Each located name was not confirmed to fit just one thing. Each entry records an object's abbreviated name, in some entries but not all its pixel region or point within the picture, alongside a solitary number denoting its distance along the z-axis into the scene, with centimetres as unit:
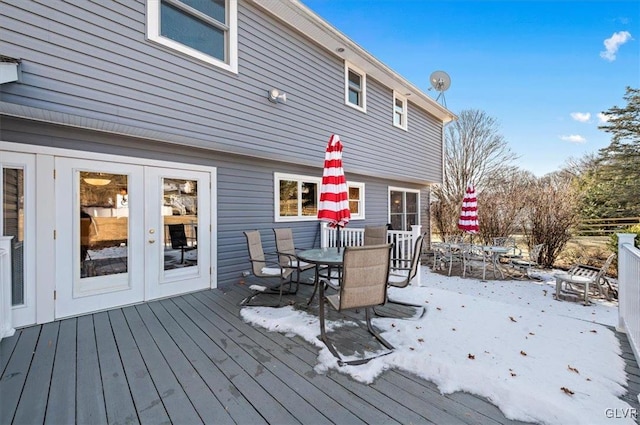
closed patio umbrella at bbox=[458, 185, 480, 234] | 848
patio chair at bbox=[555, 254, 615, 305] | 535
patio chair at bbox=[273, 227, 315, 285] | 520
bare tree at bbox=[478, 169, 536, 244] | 952
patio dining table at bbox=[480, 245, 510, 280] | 694
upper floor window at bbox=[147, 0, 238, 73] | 412
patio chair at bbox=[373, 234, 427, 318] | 381
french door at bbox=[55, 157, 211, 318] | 368
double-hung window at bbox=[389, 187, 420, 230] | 1036
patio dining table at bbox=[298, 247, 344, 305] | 360
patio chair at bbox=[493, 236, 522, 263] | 856
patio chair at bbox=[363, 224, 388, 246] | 574
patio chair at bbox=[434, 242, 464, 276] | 768
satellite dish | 1073
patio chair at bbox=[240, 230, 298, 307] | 435
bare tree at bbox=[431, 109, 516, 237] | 1686
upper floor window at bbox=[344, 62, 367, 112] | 737
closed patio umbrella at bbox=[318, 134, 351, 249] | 450
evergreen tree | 1218
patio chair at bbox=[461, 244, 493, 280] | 738
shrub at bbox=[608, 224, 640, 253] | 709
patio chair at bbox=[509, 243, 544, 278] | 767
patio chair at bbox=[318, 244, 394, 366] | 278
